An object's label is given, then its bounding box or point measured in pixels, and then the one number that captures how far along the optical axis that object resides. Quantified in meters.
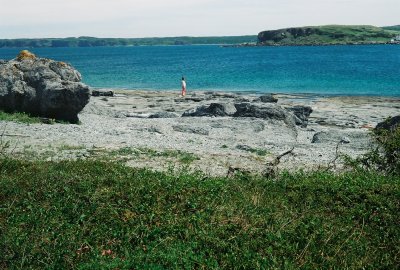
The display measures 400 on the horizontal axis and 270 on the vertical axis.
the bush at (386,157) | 14.18
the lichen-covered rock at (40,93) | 25.20
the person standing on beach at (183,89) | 52.56
